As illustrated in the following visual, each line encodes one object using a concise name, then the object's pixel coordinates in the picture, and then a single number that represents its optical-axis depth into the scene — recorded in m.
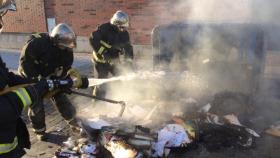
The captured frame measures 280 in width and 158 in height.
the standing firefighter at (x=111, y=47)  7.10
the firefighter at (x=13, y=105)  2.76
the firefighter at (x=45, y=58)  5.70
